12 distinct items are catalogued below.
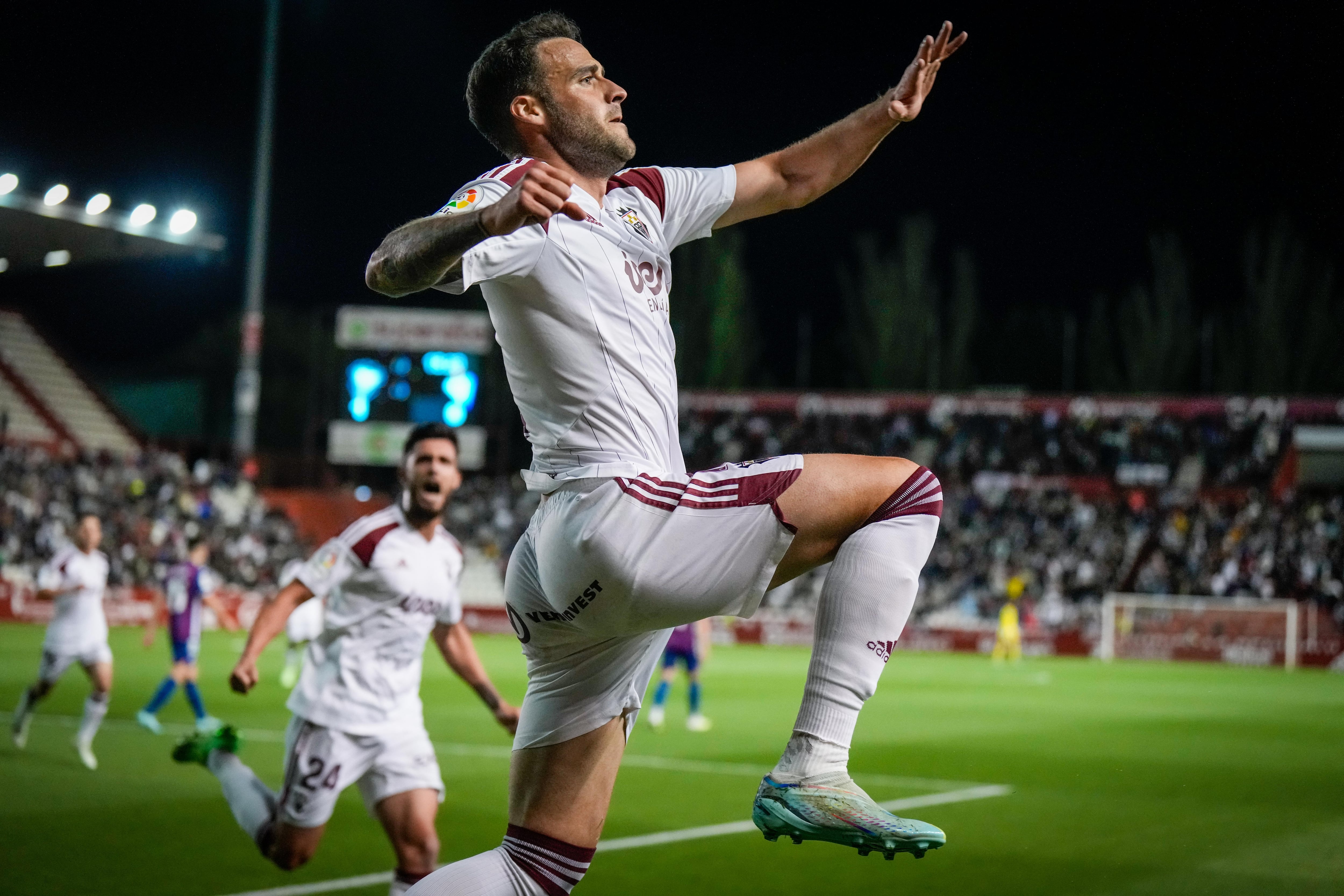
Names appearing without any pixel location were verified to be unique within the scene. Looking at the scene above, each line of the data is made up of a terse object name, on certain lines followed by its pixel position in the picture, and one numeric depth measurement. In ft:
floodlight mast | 110.63
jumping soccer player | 10.73
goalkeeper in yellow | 110.83
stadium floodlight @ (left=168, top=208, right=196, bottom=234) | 69.21
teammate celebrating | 21.94
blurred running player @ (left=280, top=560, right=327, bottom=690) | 60.29
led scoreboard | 92.73
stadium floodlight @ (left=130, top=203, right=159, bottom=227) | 63.41
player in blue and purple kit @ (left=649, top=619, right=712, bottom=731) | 54.29
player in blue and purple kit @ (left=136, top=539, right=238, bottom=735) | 47.73
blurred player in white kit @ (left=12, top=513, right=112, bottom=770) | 42.93
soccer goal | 110.42
